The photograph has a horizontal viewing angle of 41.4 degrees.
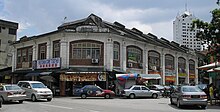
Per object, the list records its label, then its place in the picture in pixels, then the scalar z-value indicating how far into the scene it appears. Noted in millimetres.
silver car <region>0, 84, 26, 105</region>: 20484
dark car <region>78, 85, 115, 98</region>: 29547
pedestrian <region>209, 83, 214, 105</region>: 22311
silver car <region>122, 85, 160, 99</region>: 30922
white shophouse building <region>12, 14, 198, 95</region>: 34938
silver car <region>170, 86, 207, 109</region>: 18094
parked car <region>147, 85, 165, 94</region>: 34794
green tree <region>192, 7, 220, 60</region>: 21703
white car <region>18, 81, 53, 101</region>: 22950
